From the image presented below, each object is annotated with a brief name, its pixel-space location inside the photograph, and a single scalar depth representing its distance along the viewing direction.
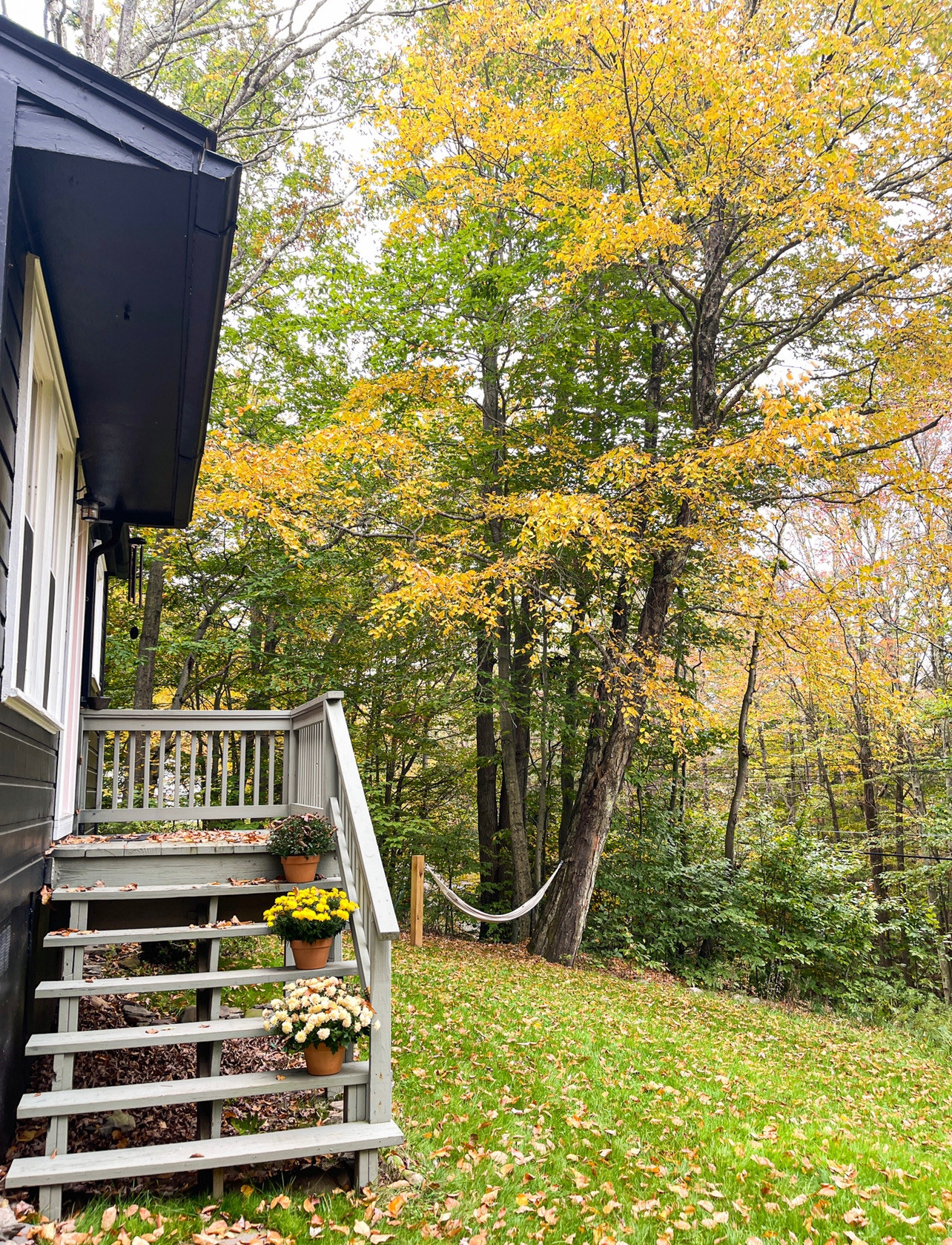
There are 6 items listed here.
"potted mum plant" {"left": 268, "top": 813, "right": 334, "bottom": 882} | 4.44
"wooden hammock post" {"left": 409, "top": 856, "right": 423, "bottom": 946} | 9.39
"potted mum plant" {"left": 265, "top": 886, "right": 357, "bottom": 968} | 3.83
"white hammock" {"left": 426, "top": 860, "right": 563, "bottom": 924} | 9.38
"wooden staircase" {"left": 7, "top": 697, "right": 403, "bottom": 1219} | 3.05
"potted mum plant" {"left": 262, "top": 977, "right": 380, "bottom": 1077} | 3.33
